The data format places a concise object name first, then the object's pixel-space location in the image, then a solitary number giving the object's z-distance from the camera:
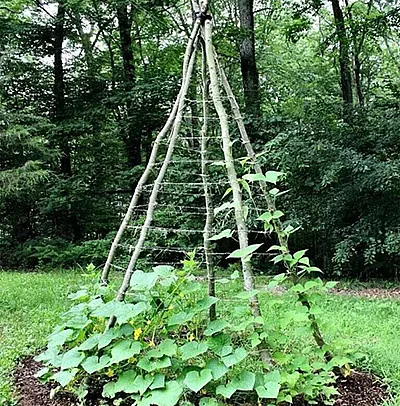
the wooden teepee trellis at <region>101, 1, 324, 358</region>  2.47
